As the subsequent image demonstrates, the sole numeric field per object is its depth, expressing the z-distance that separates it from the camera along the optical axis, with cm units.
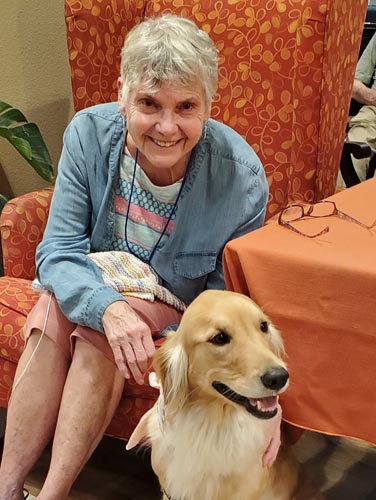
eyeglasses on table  143
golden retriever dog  121
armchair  195
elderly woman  150
